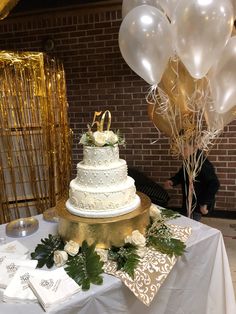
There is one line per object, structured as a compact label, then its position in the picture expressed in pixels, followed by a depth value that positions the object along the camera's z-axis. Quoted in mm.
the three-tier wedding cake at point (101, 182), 1482
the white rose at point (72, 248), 1404
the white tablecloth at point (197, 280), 1566
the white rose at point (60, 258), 1392
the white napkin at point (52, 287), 1161
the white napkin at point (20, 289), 1188
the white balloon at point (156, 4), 1720
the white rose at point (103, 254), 1403
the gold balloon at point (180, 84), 1812
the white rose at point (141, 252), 1434
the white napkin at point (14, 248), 1534
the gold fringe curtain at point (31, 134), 2688
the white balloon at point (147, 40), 1594
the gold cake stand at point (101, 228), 1432
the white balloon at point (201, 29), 1437
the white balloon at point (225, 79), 1643
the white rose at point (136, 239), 1437
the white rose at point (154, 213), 1770
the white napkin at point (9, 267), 1288
